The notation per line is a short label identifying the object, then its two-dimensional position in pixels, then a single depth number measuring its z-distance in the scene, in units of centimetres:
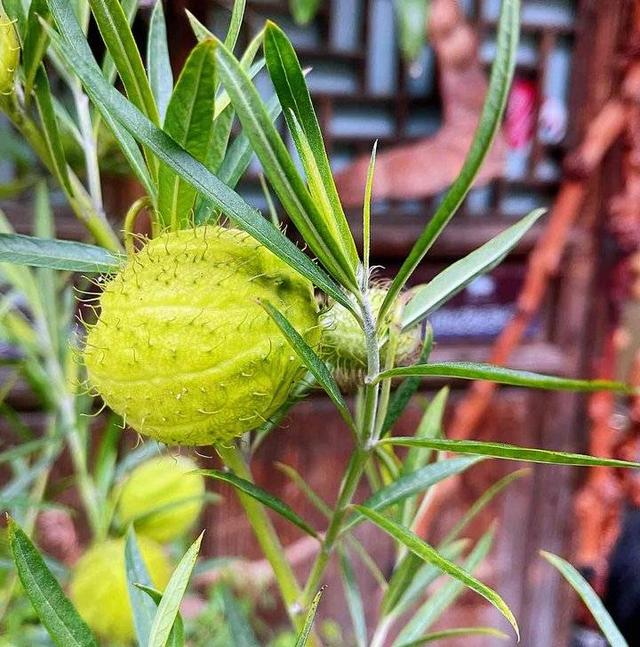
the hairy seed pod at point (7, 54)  30
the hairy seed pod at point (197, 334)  29
